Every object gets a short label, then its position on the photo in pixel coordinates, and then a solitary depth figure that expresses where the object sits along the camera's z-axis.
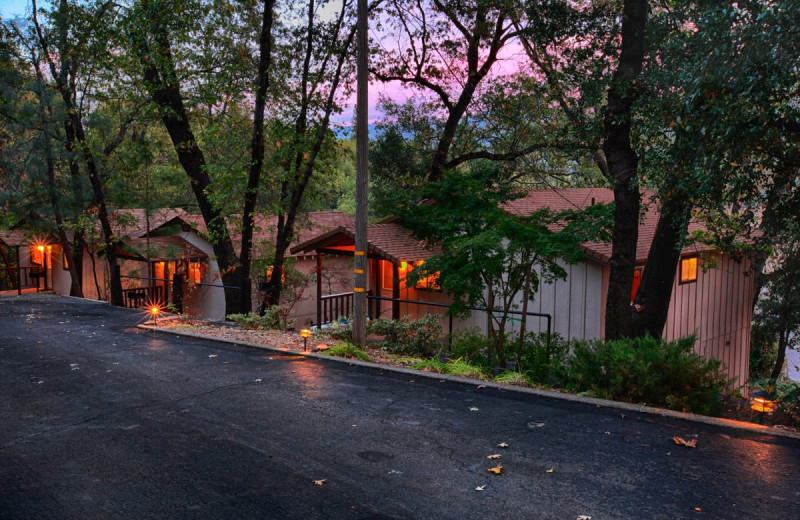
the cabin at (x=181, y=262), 21.31
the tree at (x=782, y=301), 22.14
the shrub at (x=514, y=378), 8.28
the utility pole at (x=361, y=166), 10.05
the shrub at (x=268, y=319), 12.85
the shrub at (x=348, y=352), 9.78
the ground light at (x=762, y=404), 6.41
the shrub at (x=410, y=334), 11.20
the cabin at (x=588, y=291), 14.16
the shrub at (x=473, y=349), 10.55
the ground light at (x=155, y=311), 13.22
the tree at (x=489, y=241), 9.38
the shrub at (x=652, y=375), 6.90
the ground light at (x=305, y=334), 10.28
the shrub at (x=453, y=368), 8.67
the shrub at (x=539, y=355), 8.89
